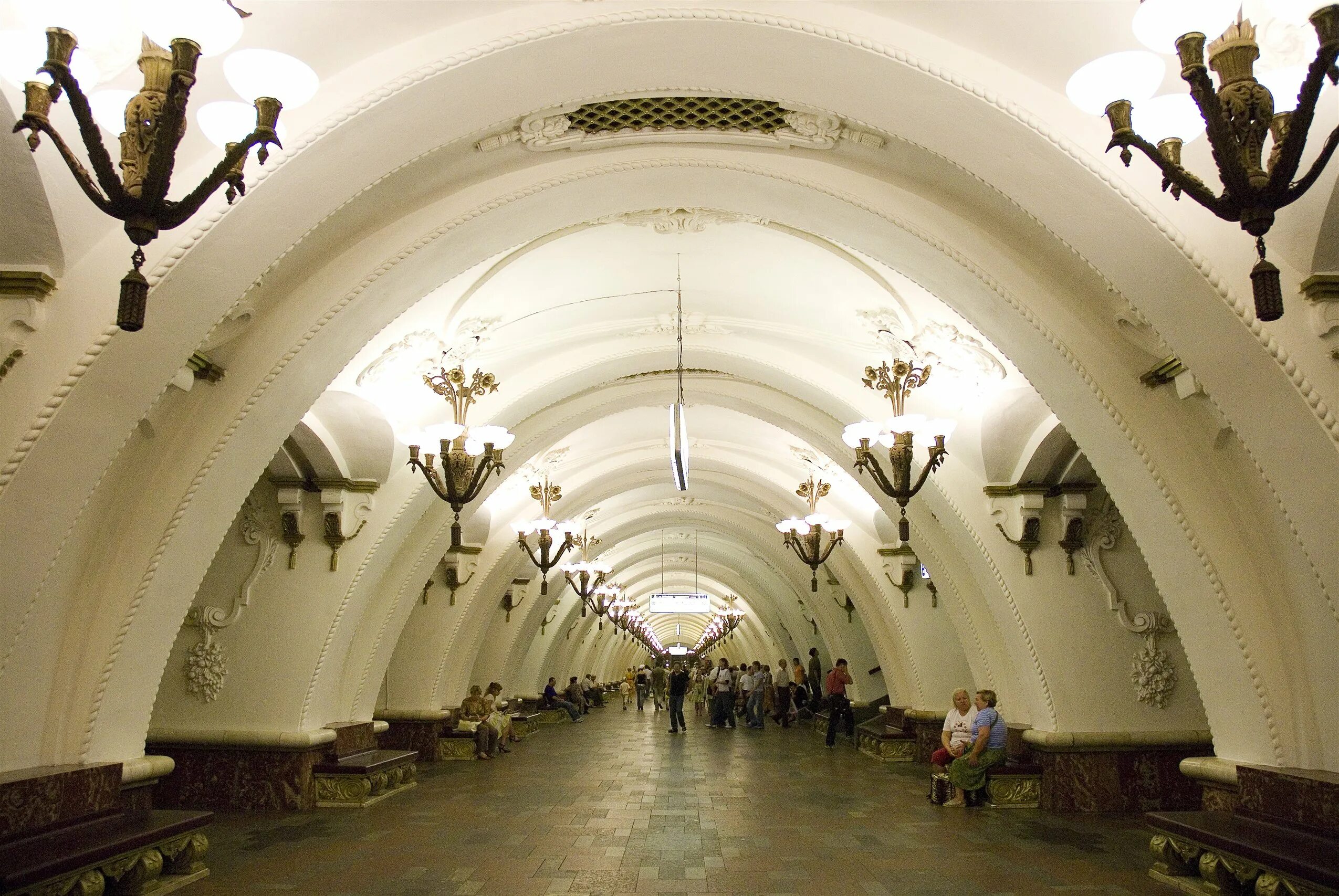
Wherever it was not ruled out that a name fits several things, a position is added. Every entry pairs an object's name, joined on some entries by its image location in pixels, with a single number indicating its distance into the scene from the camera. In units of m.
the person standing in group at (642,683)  25.20
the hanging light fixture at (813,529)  10.51
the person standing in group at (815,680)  19.80
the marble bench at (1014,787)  7.77
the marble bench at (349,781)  7.76
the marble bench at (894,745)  11.93
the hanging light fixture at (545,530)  10.43
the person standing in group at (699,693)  25.77
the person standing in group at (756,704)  18.11
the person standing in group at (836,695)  14.33
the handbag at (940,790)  8.07
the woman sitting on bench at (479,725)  12.02
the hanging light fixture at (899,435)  6.22
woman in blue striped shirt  7.81
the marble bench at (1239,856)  3.87
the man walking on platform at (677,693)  16.61
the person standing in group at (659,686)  25.36
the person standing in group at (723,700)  18.47
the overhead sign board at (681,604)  29.12
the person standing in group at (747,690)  18.23
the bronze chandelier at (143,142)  2.31
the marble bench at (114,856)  3.82
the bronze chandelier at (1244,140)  2.30
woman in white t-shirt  8.12
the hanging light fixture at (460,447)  6.42
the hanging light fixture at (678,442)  6.44
